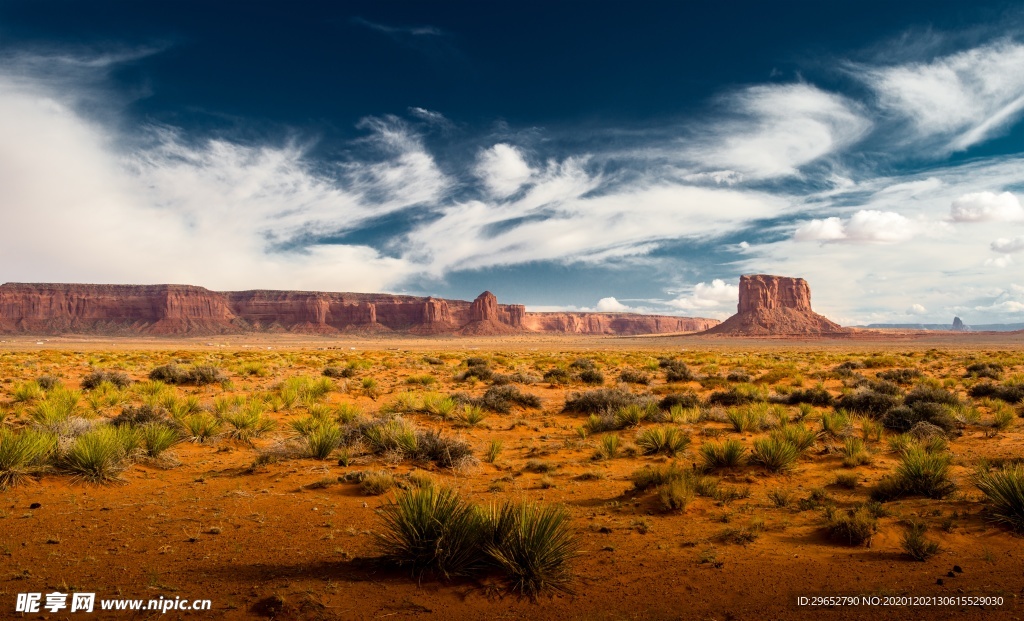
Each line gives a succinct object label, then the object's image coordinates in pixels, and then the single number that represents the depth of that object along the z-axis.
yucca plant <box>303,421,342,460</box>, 9.32
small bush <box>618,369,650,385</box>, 22.38
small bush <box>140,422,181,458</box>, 8.96
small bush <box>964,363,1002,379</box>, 22.14
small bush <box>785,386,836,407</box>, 15.66
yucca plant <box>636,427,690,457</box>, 10.05
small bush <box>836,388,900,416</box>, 13.44
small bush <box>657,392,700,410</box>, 14.64
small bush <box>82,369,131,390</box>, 18.30
